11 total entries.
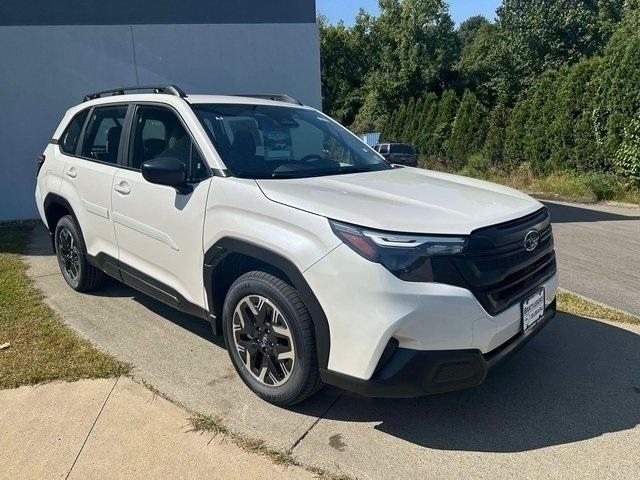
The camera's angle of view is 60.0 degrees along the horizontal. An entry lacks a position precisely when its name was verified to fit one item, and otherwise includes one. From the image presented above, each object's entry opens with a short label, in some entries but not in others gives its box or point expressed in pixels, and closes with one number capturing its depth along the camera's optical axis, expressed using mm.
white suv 2686
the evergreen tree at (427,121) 23938
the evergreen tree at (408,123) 26172
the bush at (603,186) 11994
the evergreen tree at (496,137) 18031
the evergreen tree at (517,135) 16422
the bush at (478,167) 17672
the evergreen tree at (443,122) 22672
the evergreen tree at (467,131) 19812
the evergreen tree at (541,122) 15055
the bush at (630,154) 11859
